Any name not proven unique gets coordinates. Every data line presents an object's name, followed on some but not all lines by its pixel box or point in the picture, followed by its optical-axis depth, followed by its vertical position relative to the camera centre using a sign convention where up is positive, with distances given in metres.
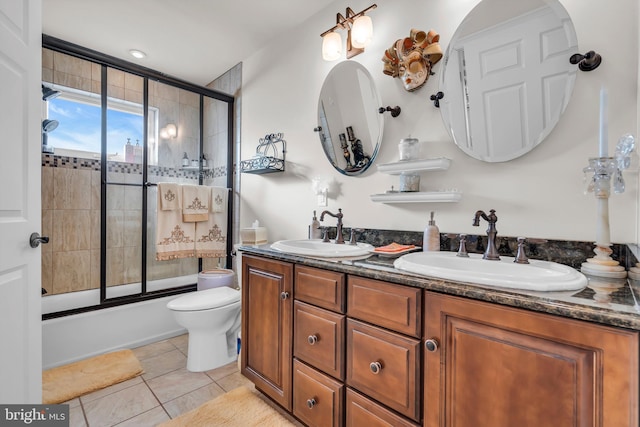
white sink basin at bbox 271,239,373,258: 1.33 -0.19
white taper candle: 0.95 +0.29
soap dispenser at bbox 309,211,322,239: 1.93 -0.11
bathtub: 2.03 -0.88
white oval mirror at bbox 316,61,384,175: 1.77 +0.61
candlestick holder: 0.91 +0.04
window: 2.57 +0.80
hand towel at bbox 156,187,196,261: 2.41 -0.20
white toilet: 1.90 -0.77
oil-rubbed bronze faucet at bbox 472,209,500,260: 1.15 -0.10
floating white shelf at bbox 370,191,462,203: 1.37 +0.08
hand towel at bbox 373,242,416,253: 1.43 -0.17
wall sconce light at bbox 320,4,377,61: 1.69 +1.08
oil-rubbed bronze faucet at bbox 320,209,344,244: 1.72 -0.11
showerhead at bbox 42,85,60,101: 2.46 +1.03
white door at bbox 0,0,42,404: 1.03 +0.05
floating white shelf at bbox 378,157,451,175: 1.41 +0.24
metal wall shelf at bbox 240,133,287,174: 2.27 +0.46
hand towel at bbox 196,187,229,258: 2.66 -0.18
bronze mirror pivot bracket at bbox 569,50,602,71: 1.08 +0.58
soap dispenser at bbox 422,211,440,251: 1.39 -0.12
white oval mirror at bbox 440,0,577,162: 1.17 +0.60
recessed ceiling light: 2.61 +1.45
